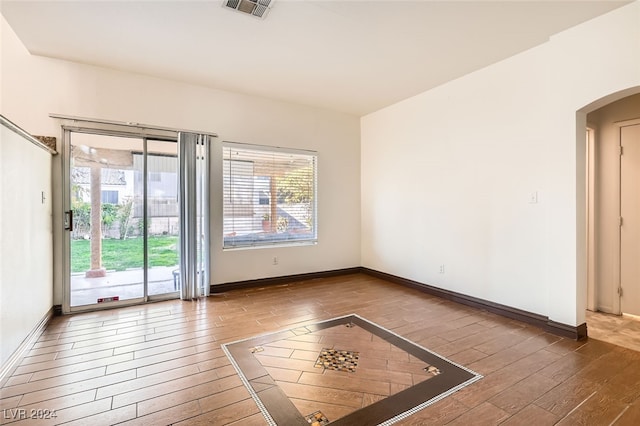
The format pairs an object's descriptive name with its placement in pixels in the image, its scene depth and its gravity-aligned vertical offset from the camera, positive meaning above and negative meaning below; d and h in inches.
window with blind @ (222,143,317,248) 181.3 +11.1
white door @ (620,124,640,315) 137.3 -3.5
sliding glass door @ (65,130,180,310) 144.9 -2.5
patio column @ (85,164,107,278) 148.3 -3.2
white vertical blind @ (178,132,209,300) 162.7 -0.1
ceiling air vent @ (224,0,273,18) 99.3 +68.4
